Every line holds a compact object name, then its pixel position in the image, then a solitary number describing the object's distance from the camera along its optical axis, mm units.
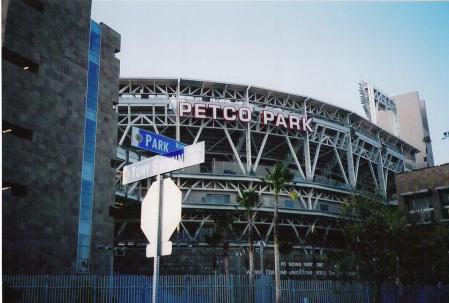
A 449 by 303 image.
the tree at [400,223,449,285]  33531
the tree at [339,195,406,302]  31297
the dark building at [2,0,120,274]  31297
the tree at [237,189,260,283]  50500
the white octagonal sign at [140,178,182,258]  6434
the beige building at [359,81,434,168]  109938
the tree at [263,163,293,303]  41219
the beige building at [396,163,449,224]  43688
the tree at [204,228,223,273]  54438
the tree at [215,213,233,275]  55688
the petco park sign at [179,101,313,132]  64812
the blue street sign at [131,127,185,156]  7412
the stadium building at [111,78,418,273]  58575
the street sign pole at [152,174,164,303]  6243
